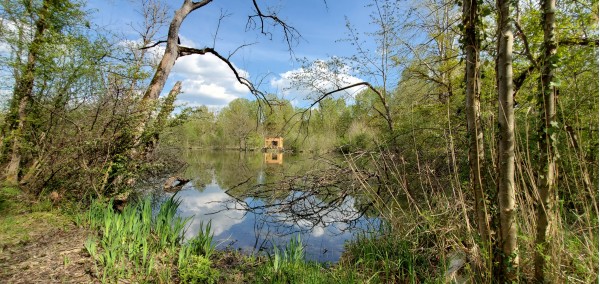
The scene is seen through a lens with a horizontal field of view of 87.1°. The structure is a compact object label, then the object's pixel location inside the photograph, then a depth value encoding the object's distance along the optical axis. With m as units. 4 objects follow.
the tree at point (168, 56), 5.65
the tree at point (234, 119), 32.62
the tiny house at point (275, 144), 47.43
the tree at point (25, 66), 5.55
